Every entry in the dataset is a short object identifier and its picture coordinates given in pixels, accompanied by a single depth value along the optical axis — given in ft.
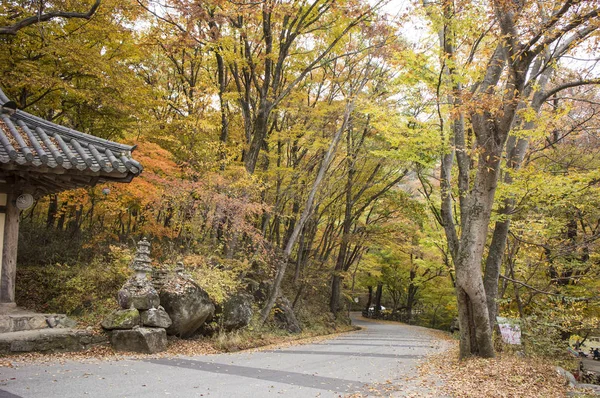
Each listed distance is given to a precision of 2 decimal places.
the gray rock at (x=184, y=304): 28.76
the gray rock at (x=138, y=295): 25.67
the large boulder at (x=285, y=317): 46.89
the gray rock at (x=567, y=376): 25.61
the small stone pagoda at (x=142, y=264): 26.99
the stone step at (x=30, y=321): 19.93
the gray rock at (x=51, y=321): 23.28
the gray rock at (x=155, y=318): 25.85
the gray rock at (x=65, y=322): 23.88
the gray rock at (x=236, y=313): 34.30
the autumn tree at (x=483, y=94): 20.77
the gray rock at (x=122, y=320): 24.67
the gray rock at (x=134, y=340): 24.44
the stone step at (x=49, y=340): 20.12
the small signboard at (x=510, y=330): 29.99
